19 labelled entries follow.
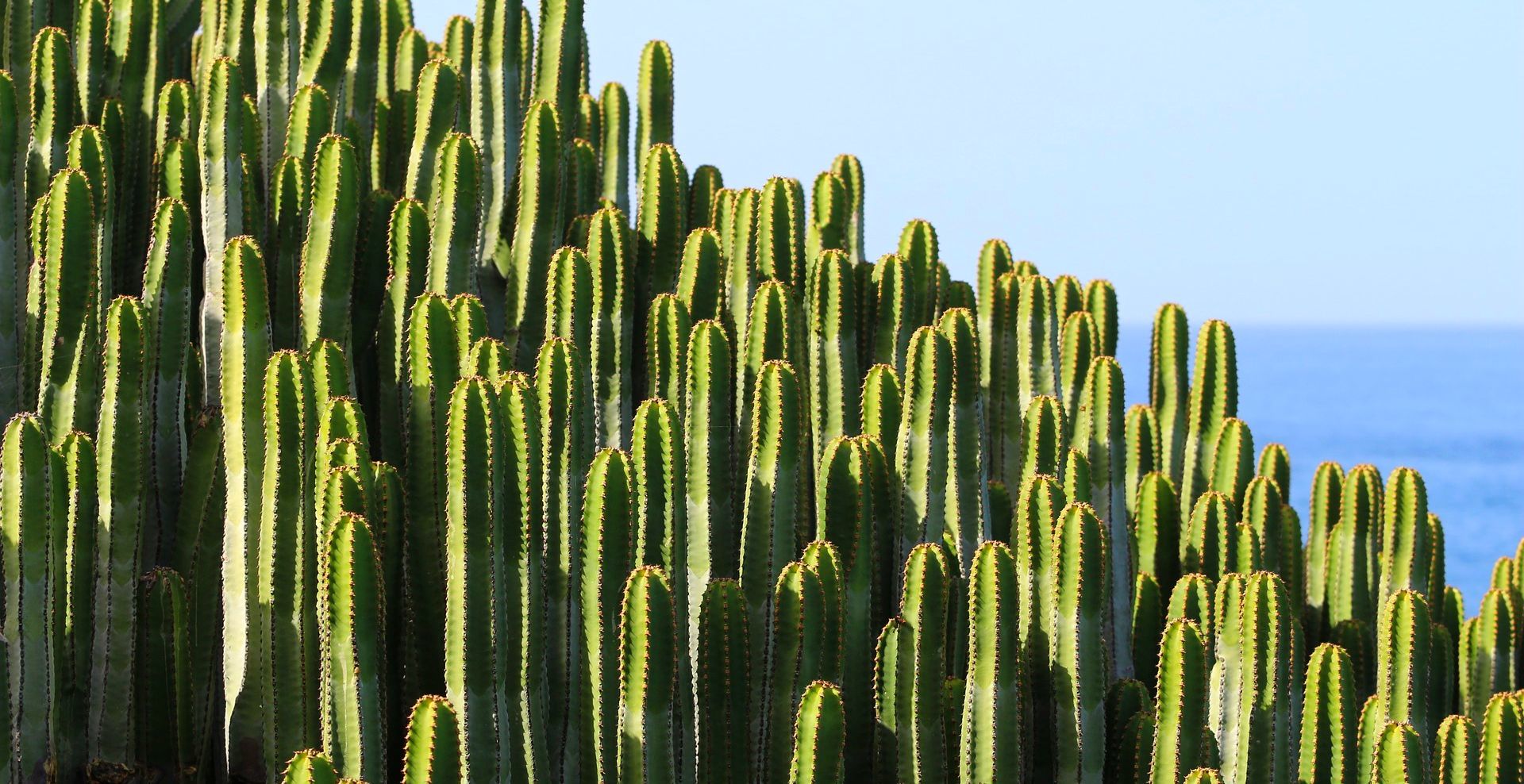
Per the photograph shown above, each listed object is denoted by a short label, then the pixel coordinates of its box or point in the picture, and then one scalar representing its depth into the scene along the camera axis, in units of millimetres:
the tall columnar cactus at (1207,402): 11922
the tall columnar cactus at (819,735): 7215
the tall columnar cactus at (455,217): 9305
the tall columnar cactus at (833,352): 9578
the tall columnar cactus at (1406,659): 10000
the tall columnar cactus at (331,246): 8812
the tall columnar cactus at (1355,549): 11414
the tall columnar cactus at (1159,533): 11000
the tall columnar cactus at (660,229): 10586
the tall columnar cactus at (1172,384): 12047
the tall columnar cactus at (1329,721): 8828
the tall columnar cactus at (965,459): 9328
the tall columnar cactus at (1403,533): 11492
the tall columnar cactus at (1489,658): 11437
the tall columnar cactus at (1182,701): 8219
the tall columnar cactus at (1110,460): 9711
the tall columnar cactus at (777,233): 10445
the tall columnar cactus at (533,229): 9992
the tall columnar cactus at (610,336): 9141
